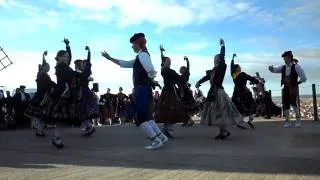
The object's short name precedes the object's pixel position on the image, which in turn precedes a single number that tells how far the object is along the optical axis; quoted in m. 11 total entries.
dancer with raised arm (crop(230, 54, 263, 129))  8.73
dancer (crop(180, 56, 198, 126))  7.75
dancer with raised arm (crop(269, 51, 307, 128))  8.98
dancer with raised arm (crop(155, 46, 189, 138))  7.34
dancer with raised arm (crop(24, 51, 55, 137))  7.74
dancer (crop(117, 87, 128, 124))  13.90
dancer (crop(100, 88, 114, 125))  13.44
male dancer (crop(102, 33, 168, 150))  5.89
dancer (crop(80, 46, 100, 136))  7.48
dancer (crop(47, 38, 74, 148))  6.34
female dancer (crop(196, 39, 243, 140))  6.95
